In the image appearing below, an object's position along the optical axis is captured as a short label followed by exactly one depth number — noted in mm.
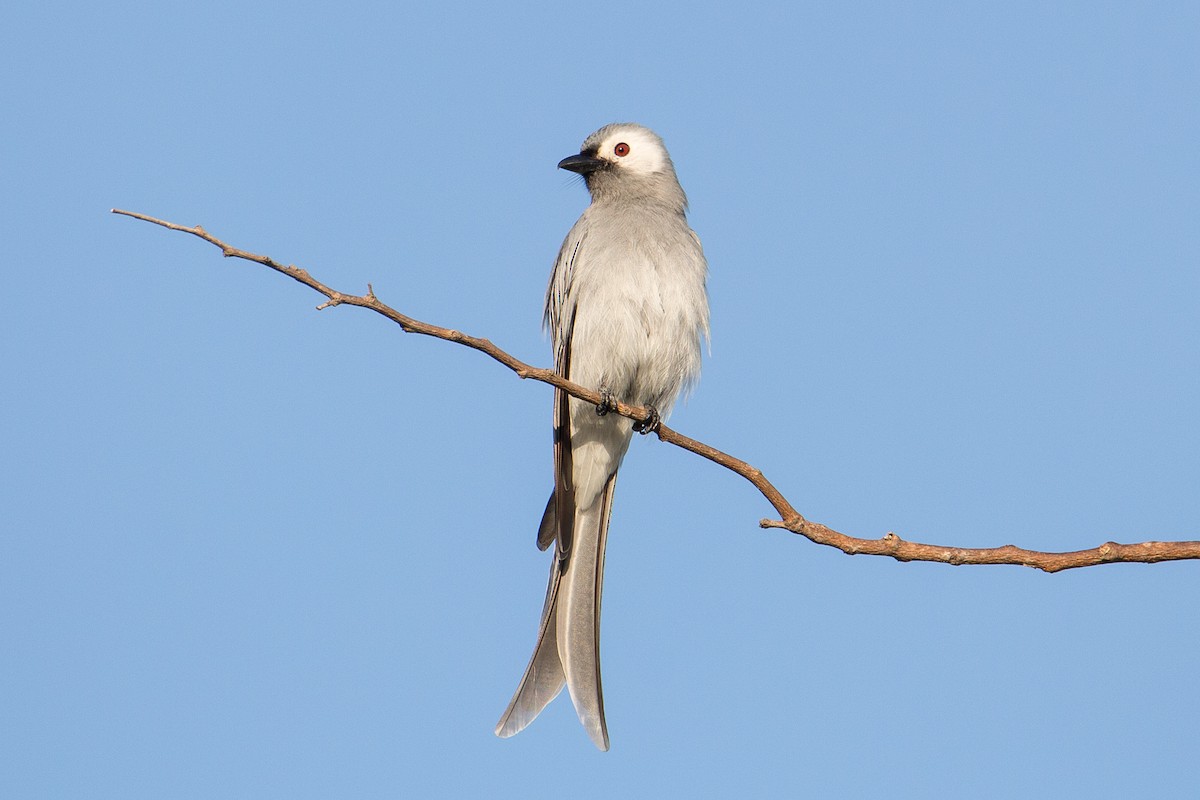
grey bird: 13898
